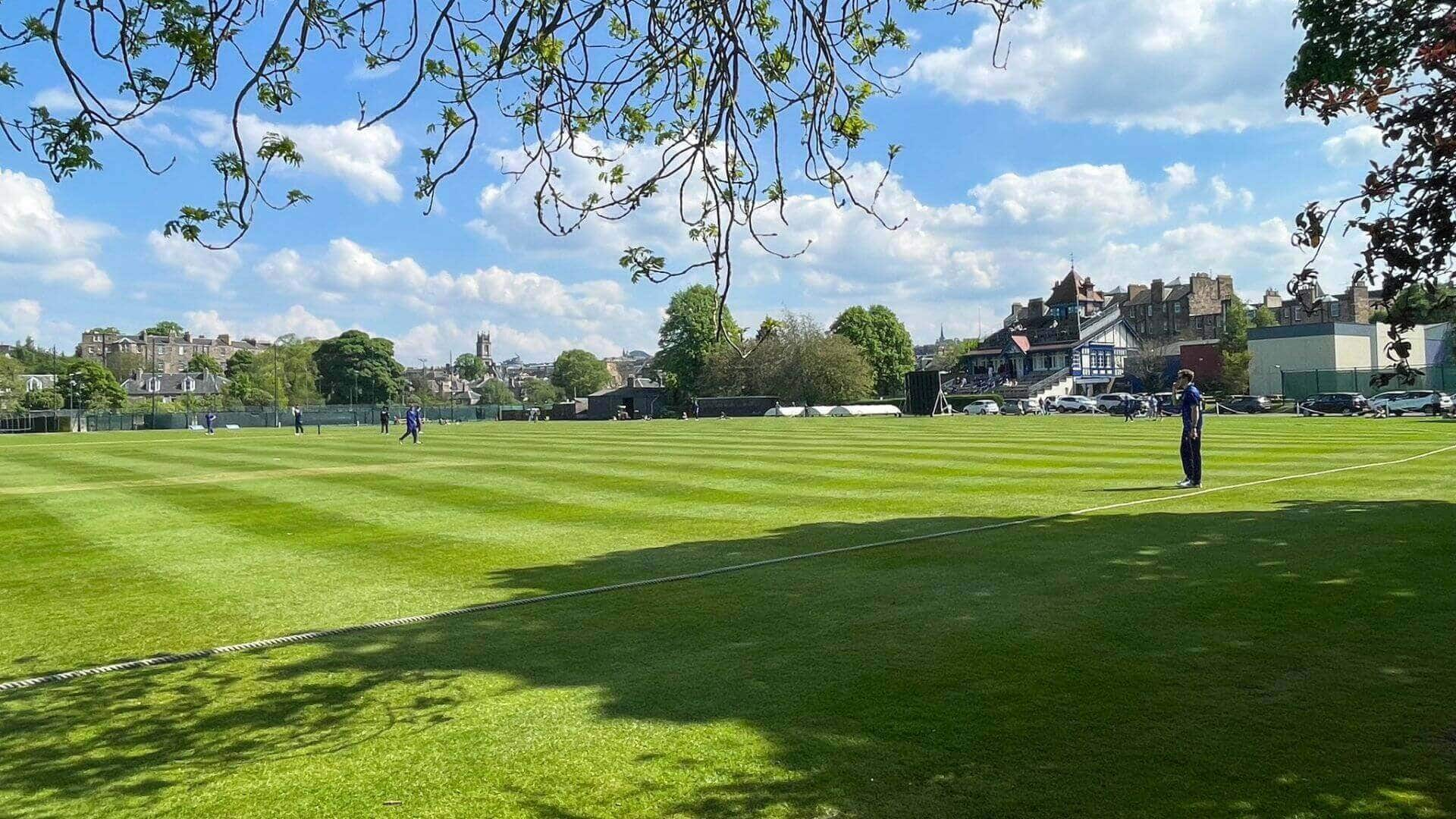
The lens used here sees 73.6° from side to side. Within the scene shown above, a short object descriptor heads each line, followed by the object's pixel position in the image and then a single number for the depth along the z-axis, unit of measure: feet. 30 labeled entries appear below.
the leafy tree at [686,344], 375.66
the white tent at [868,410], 275.18
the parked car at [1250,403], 218.38
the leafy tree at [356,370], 436.76
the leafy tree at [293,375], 447.01
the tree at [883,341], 369.91
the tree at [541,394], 561.02
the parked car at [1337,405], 191.42
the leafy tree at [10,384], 361.73
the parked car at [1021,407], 259.35
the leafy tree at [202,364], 537.65
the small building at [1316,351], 249.75
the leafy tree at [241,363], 529.04
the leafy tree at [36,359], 543.88
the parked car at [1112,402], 244.42
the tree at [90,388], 349.82
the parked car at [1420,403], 174.19
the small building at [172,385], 492.54
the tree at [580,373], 547.49
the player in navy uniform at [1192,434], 54.75
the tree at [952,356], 432.66
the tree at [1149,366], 327.47
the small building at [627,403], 362.74
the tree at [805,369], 328.29
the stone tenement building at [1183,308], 440.04
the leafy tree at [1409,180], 19.85
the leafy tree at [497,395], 593.71
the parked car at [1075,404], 248.52
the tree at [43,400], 347.36
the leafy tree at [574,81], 16.10
